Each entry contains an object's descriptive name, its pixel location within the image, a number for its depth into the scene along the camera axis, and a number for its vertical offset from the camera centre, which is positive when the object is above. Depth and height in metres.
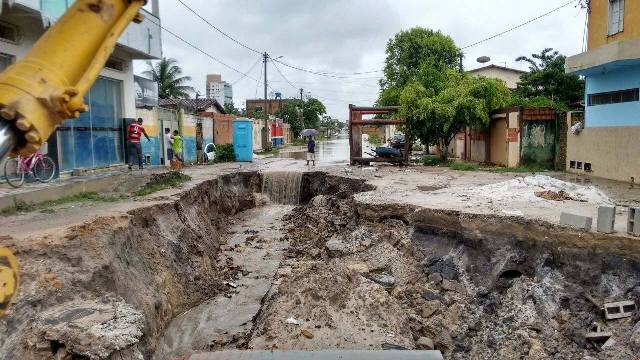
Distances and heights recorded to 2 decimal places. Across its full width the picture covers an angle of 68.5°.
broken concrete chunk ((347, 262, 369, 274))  9.25 -2.50
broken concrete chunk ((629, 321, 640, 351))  6.10 -2.61
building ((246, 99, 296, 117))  80.04 +7.04
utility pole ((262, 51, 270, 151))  37.41 +1.58
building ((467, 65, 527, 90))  42.75 +6.20
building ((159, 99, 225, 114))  32.62 +2.91
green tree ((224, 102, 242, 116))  50.50 +3.86
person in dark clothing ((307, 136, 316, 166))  22.36 -0.38
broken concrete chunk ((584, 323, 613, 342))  6.52 -2.74
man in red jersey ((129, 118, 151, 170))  16.12 +0.20
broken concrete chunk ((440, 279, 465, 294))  8.48 -2.65
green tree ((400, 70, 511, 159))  20.06 +1.50
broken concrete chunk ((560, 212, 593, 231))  7.56 -1.34
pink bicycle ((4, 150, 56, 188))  10.77 -0.58
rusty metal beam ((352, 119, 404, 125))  21.14 +0.88
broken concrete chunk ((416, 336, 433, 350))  7.15 -3.11
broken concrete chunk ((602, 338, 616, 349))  6.36 -2.77
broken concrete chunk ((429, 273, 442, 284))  8.83 -2.59
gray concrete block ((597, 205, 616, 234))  7.32 -1.25
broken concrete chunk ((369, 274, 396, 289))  8.94 -2.66
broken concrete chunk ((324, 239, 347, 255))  10.67 -2.42
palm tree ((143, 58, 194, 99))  39.91 +5.55
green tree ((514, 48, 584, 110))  28.16 +3.37
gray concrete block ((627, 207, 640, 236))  7.18 -1.27
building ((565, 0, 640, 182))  13.85 +1.52
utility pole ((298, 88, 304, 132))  62.61 +4.43
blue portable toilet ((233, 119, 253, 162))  24.44 +0.20
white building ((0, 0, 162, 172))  11.44 +1.98
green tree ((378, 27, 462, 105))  36.50 +6.90
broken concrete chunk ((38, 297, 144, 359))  5.21 -2.13
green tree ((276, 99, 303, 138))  61.75 +3.33
